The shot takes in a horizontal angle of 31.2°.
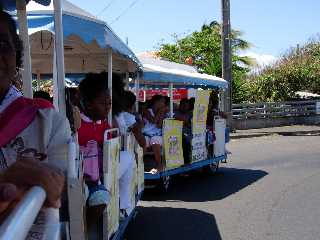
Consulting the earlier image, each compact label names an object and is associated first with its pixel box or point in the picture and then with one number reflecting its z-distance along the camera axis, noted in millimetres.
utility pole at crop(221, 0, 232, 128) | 23312
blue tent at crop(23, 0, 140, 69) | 4219
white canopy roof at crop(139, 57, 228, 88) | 9922
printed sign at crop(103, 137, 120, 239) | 4934
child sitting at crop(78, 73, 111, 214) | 4418
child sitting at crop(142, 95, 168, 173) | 9688
